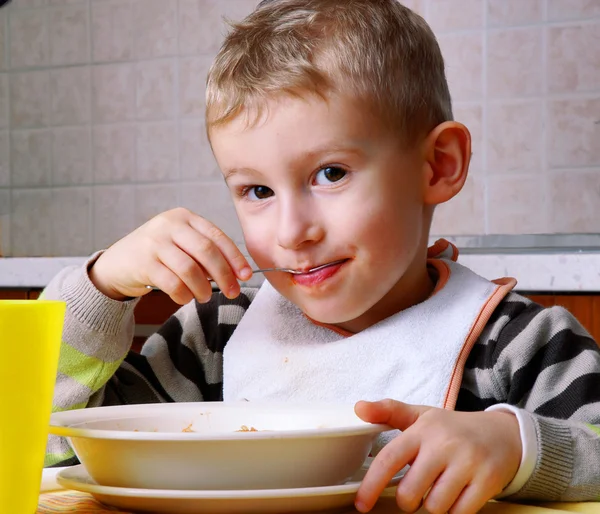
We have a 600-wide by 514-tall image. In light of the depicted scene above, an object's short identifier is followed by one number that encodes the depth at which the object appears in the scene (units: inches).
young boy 35.7
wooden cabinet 52.2
